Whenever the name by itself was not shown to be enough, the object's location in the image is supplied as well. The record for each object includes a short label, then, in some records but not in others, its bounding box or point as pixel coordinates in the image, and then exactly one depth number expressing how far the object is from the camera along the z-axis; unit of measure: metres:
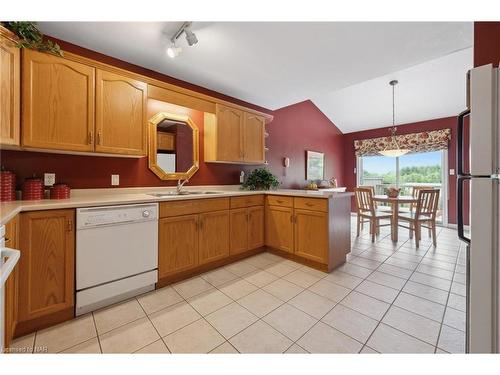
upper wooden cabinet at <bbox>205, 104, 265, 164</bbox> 2.94
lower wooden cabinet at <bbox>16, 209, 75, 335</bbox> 1.37
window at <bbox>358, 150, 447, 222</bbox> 4.78
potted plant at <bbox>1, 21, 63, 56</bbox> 1.55
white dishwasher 1.60
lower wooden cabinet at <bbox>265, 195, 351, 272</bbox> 2.38
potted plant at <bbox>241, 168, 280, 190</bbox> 3.36
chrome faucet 2.65
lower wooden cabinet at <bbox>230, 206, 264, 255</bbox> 2.63
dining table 3.51
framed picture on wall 5.12
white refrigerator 0.95
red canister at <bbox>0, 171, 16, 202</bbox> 1.59
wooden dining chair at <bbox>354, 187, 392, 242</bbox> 3.55
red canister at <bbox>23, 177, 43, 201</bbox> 1.71
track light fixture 1.83
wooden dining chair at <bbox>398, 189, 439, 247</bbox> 3.27
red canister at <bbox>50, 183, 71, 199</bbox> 1.84
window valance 4.64
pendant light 3.94
